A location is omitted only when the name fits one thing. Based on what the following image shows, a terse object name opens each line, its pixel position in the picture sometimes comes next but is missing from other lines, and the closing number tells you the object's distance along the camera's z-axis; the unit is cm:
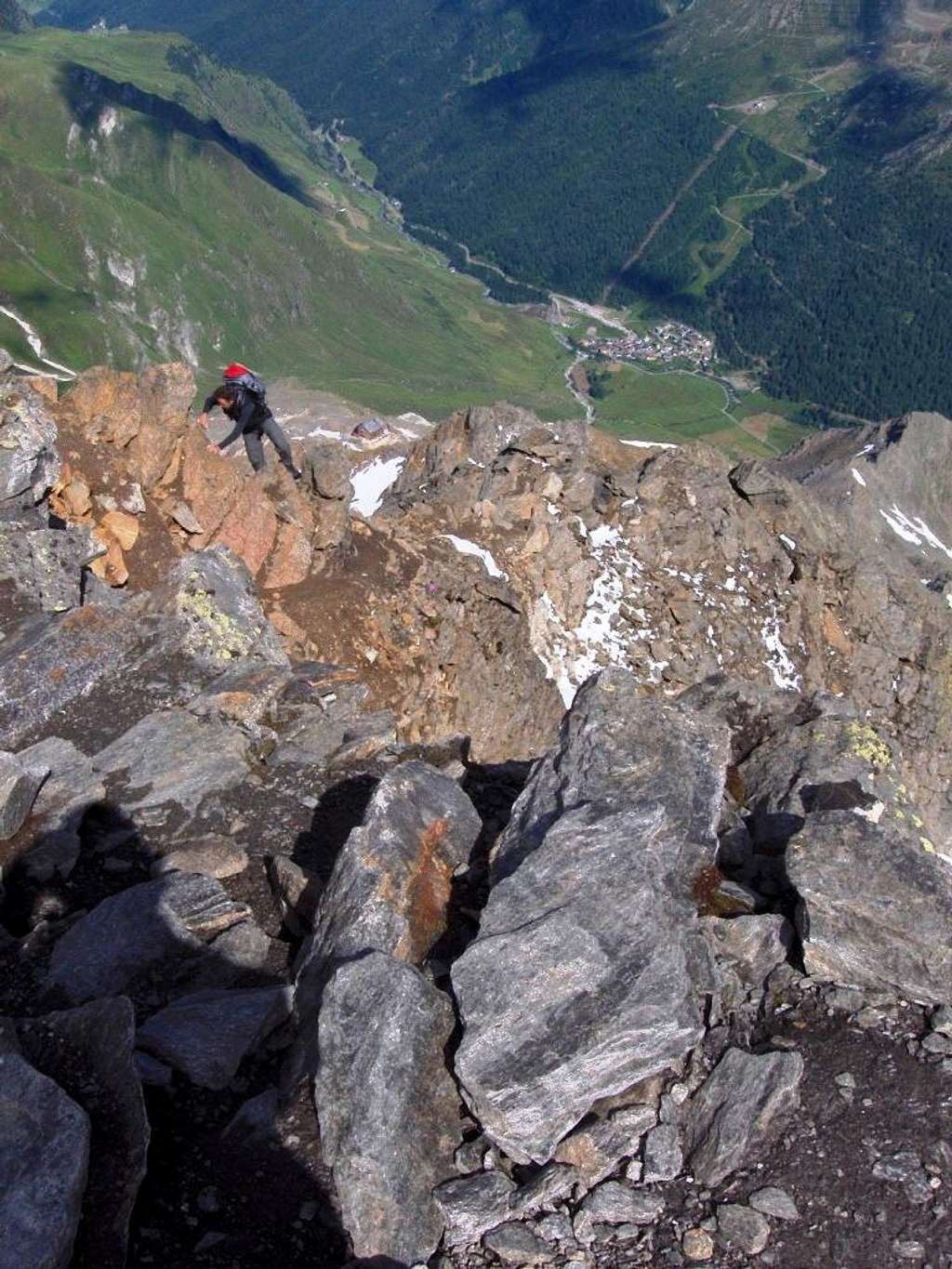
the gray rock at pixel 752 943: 1271
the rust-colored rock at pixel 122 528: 2819
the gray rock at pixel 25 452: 2561
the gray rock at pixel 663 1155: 1056
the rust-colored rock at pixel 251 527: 3089
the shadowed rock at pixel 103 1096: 998
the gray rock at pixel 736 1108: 1055
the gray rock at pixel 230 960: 1427
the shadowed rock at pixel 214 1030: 1224
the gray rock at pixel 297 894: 1502
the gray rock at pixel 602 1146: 1069
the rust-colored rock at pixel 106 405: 3066
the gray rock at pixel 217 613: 2272
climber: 3109
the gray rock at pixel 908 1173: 999
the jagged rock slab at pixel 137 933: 1408
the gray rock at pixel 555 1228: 1012
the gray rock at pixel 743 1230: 973
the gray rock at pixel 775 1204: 995
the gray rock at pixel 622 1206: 1020
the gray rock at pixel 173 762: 1838
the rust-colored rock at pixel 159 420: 3056
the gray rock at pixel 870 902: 1209
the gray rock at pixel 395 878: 1324
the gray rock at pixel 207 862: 1644
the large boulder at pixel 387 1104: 1047
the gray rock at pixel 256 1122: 1129
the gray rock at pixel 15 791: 1666
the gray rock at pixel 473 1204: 1038
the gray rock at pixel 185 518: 2997
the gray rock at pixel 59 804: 1653
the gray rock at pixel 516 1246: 1002
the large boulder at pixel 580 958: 1098
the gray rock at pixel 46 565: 2316
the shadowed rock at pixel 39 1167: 927
